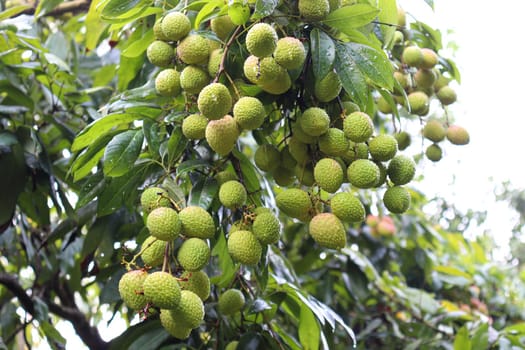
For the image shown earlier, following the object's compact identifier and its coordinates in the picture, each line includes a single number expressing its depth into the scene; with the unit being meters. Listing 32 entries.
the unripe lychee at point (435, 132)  1.35
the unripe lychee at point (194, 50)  0.98
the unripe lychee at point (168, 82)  1.02
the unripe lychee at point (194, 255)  0.83
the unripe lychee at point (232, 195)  0.94
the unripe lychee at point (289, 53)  0.91
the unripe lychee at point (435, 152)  1.35
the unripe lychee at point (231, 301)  1.22
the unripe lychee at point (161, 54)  1.05
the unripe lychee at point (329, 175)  0.93
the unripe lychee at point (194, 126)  0.97
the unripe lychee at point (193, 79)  0.97
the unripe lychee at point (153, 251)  0.85
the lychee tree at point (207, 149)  0.91
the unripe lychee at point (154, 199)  0.89
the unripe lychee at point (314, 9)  0.99
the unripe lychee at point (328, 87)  1.00
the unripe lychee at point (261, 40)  0.89
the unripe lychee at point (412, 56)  1.26
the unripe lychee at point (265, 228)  0.91
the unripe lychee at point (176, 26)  1.00
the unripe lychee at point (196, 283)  0.85
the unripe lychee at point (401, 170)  1.00
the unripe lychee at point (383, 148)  0.98
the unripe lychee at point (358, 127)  0.95
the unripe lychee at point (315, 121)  0.95
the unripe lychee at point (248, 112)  0.92
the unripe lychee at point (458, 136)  1.35
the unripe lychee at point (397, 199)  1.00
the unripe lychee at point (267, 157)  1.07
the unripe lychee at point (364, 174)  0.93
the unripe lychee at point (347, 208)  0.95
